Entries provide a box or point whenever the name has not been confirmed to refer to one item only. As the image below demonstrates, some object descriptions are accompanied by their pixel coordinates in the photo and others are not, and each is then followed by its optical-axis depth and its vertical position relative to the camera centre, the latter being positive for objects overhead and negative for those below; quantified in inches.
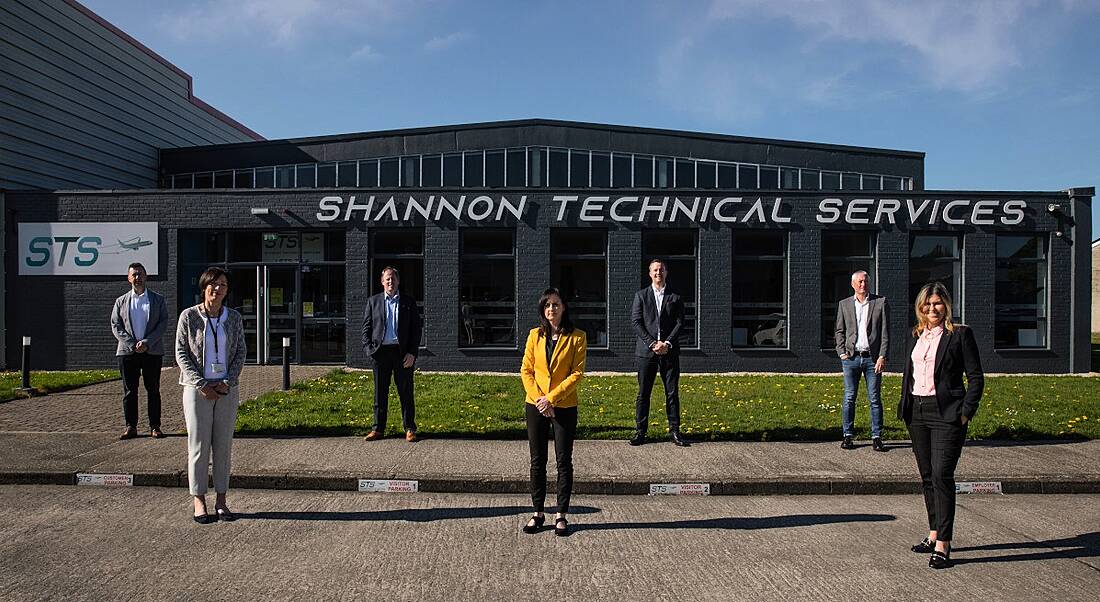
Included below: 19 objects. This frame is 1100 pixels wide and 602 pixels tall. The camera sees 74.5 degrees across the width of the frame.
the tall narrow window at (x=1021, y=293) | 673.6 +13.7
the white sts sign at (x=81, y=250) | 637.3 +52.1
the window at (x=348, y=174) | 894.4 +166.9
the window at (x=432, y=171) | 861.2 +164.9
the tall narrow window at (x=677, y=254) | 656.4 +49.2
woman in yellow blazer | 203.3 -24.0
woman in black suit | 180.7 -23.9
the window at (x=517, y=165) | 848.9 +168.8
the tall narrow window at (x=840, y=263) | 657.6 +41.0
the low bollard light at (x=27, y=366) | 449.2 -35.5
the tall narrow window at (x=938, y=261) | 669.3 +43.3
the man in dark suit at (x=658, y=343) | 314.2 -15.3
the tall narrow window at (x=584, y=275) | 650.2 +30.1
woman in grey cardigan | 213.6 -22.2
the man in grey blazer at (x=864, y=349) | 303.6 -17.4
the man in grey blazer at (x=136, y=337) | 322.3 -12.7
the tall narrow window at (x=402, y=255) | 649.6 +48.1
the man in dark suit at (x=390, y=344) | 320.8 -15.9
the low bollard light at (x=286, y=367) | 485.8 -39.3
